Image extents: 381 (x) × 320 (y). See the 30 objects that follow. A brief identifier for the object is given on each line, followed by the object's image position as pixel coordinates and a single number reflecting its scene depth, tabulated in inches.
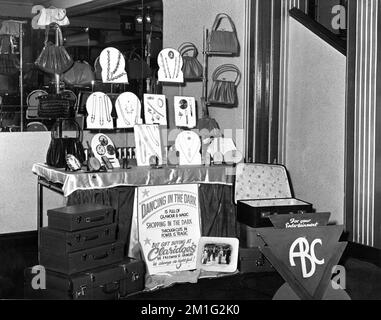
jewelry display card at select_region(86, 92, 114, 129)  192.9
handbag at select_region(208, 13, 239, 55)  213.3
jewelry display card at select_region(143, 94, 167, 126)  201.0
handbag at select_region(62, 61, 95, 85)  211.8
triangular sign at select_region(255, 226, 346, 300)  131.0
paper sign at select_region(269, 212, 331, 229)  162.7
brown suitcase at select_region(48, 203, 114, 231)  159.5
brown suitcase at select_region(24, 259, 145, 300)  155.3
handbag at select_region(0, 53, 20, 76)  216.4
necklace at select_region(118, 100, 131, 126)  196.2
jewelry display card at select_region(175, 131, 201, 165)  203.8
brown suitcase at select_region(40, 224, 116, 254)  158.2
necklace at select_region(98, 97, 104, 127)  193.8
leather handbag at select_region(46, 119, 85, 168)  192.9
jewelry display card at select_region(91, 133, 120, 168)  191.8
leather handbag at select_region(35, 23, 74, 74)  197.2
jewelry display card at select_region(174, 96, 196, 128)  208.4
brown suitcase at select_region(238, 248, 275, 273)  193.8
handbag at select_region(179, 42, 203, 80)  213.3
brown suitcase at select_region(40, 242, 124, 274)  158.1
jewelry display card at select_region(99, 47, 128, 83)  195.9
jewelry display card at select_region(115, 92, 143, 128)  196.1
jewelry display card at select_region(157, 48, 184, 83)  205.2
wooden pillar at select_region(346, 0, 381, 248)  201.6
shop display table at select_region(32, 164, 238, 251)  178.1
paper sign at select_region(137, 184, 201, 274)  186.5
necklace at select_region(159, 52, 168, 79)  205.0
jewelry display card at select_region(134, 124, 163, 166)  196.7
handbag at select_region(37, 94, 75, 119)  197.9
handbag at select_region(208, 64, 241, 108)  214.8
